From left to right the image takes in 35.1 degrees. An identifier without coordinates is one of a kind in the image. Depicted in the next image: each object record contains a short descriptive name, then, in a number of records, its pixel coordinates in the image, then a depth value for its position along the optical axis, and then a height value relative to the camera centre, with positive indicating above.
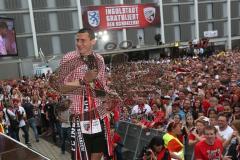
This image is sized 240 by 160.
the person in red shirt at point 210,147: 6.36 -2.12
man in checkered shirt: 3.07 -0.54
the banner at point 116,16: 46.97 +1.35
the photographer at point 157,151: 6.16 -2.07
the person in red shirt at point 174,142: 6.99 -2.19
